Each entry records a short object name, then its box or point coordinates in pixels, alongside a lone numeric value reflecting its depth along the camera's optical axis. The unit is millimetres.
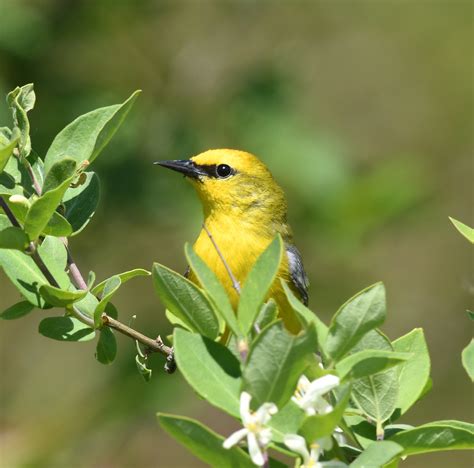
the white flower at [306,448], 3434
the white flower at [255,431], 3344
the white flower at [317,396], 3537
